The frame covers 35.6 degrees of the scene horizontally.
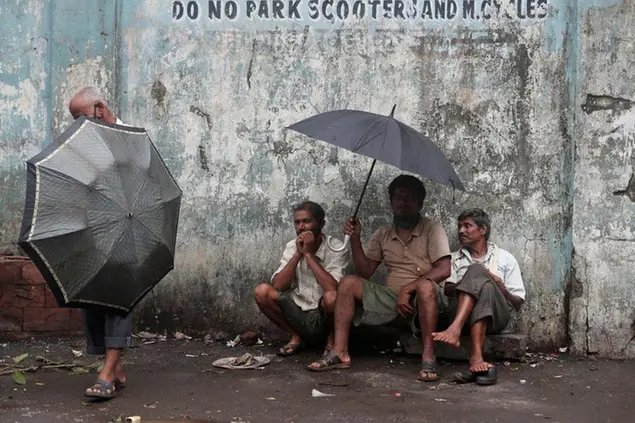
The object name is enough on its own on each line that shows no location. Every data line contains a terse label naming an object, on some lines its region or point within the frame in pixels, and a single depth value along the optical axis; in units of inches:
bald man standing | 204.2
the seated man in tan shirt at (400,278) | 231.0
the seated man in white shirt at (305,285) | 243.3
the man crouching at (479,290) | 224.2
